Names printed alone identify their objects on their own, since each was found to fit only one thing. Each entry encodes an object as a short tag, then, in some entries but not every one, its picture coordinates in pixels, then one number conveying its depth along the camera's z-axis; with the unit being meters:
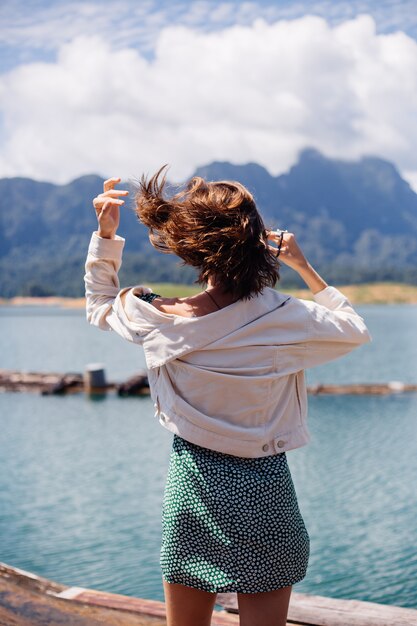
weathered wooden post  22.03
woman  1.75
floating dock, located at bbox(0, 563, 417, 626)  2.40
